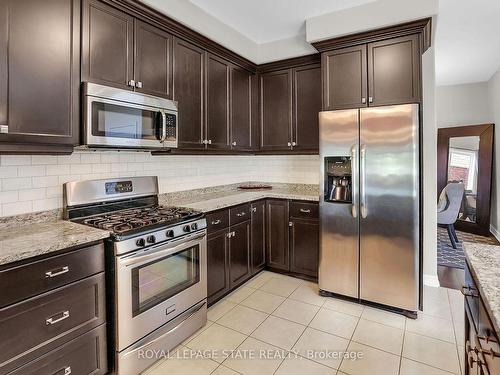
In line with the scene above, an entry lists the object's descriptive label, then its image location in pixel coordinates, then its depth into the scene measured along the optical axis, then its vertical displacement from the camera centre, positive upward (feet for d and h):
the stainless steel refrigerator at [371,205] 8.16 -0.57
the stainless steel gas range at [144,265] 5.79 -1.76
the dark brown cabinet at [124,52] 6.30 +3.14
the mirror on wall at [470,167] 17.49 +1.12
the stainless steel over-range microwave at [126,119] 6.18 +1.54
